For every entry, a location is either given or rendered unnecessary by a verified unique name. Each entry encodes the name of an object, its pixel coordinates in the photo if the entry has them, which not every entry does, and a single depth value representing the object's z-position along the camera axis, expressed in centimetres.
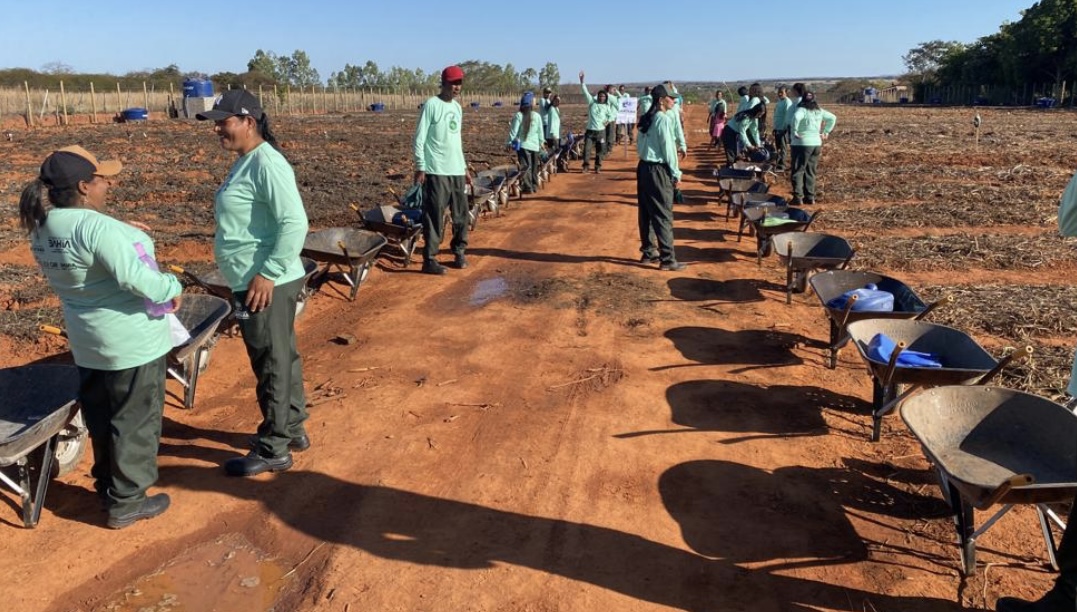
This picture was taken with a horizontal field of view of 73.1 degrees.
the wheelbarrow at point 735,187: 1105
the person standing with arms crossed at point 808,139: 1147
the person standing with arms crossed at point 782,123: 1529
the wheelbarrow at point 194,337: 448
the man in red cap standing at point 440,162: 747
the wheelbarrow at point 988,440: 314
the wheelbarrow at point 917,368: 393
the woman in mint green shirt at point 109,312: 312
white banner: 1931
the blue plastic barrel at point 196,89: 3659
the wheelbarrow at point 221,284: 558
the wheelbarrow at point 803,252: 667
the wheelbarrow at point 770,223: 808
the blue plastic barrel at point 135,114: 3500
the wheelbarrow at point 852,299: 497
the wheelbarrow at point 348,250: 690
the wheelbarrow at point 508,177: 1233
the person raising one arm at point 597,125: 1623
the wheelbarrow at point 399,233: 809
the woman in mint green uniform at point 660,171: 776
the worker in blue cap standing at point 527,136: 1275
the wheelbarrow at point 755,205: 895
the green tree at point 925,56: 10772
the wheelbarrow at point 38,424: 344
